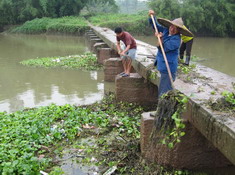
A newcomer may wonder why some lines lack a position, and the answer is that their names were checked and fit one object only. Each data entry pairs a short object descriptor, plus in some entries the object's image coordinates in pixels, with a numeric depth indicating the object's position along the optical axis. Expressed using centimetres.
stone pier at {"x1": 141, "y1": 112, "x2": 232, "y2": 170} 359
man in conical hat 413
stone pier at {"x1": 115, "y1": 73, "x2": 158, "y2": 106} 609
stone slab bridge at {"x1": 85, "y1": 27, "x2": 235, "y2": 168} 267
